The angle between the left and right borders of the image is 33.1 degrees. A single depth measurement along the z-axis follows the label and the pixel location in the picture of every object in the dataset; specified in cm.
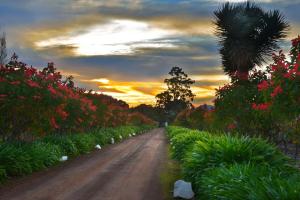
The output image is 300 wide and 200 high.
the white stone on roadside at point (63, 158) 2364
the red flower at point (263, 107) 1427
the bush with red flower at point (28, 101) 2186
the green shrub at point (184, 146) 2166
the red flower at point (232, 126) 2609
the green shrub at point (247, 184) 809
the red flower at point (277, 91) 1238
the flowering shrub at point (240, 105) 2430
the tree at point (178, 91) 11656
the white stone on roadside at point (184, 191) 1316
